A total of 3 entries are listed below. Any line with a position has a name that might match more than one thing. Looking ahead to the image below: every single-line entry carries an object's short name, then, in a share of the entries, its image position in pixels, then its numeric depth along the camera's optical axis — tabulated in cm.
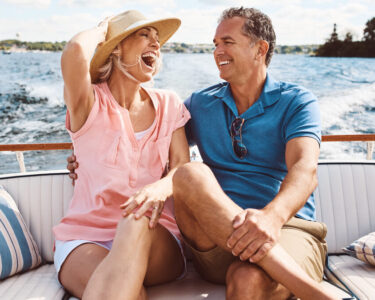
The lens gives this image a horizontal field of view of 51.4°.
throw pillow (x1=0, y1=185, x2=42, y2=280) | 174
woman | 148
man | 124
